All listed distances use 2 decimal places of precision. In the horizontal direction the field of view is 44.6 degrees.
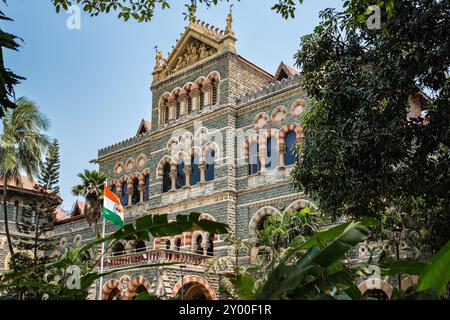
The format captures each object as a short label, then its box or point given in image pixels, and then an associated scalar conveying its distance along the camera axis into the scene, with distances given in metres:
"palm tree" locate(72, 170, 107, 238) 26.62
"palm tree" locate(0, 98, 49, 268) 22.70
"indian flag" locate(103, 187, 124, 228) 19.78
